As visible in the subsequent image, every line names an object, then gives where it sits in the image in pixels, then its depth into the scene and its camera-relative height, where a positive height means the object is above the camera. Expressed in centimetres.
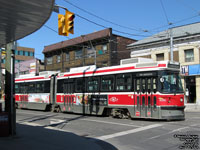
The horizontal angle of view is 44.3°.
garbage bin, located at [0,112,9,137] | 944 -153
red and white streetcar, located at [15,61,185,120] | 1334 -41
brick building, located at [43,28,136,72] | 3656 +559
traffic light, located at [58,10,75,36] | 1285 +315
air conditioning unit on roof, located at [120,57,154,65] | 1472 +147
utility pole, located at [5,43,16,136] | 969 -27
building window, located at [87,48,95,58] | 3868 +518
